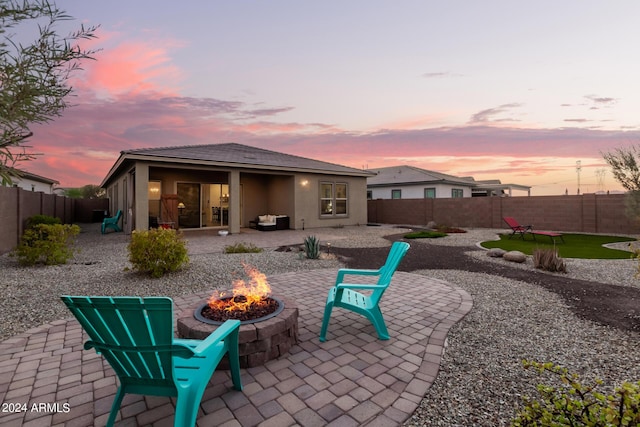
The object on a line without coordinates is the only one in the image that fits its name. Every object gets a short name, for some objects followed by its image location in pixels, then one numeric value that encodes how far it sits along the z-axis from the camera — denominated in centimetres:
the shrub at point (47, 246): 632
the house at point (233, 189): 1191
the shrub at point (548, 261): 617
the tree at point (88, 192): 3812
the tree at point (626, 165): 1080
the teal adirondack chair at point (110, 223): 1355
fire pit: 251
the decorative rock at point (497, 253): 780
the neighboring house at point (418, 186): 2364
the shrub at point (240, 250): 822
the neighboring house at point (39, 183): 2248
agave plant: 725
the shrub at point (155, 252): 553
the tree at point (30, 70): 192
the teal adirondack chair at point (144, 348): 150
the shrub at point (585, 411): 102
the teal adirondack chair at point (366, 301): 304
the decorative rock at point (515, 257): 710
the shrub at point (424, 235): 1236
